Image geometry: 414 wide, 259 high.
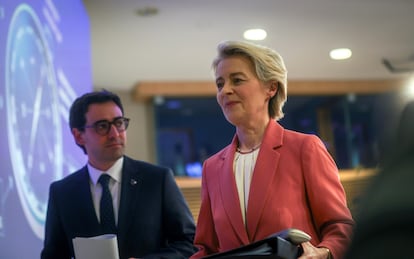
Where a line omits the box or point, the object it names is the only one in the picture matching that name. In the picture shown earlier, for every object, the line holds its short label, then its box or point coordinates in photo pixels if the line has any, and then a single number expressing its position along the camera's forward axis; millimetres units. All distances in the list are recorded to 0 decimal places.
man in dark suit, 2172
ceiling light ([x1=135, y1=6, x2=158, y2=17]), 5164
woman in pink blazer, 1651
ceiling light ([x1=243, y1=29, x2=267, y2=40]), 5947
